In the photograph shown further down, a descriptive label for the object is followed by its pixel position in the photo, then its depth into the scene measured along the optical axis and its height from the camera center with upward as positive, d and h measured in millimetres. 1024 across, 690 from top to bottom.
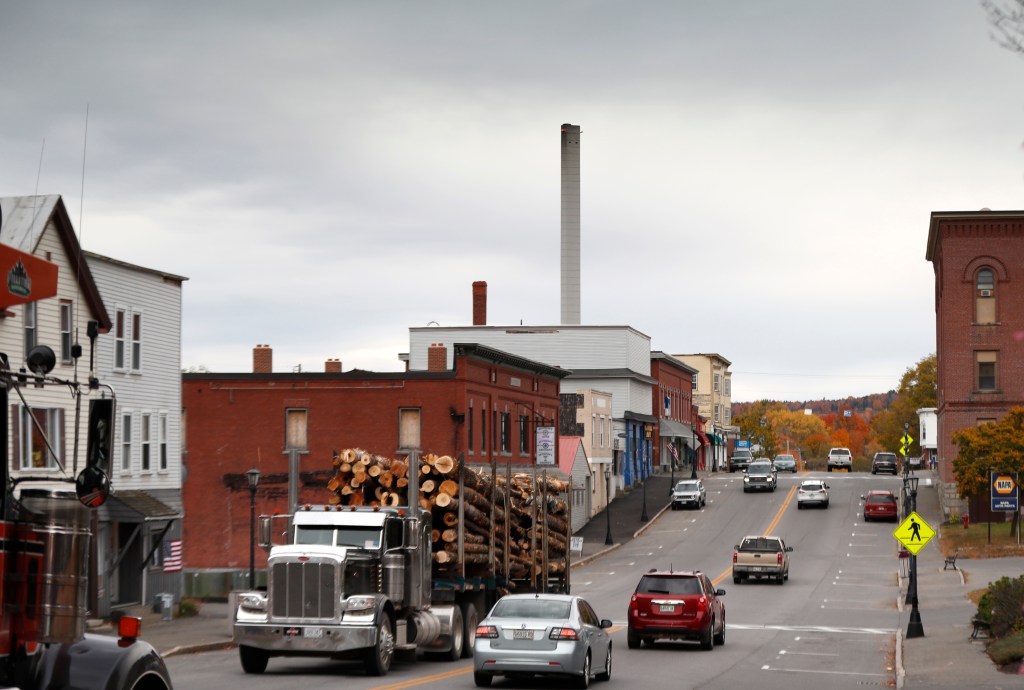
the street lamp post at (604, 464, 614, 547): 90200 -1714
